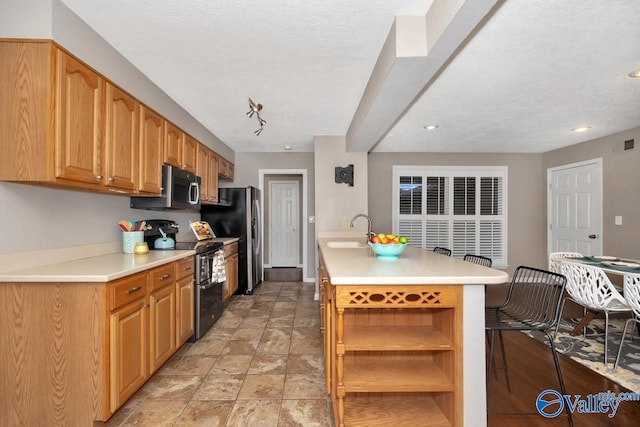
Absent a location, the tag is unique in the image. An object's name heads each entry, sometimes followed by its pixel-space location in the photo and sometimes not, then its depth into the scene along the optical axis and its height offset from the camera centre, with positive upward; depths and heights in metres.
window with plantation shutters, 5.54 +0.16
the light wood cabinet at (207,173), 3.85 +0.54
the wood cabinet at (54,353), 1.66 -0.74
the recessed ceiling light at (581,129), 3.88 +1.09
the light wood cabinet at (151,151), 2.55 +0.54
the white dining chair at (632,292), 2.32 -0.58
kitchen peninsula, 1.50 -0.65
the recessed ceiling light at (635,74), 2.40 +1.10
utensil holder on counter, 2.65 -0.22
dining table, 2.53 -0.44
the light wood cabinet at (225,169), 4.69 +0.72
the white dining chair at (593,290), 2.52 -0.63
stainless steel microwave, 2.93 +0.20
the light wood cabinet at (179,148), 2.98 +0.69
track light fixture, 3.02 +1.04
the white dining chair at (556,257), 3.20 -0.46
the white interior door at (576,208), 4.41 +0.12
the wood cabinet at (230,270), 4.06 -0.75
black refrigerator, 4.66 -0.07
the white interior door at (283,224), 7.01 -0.21
